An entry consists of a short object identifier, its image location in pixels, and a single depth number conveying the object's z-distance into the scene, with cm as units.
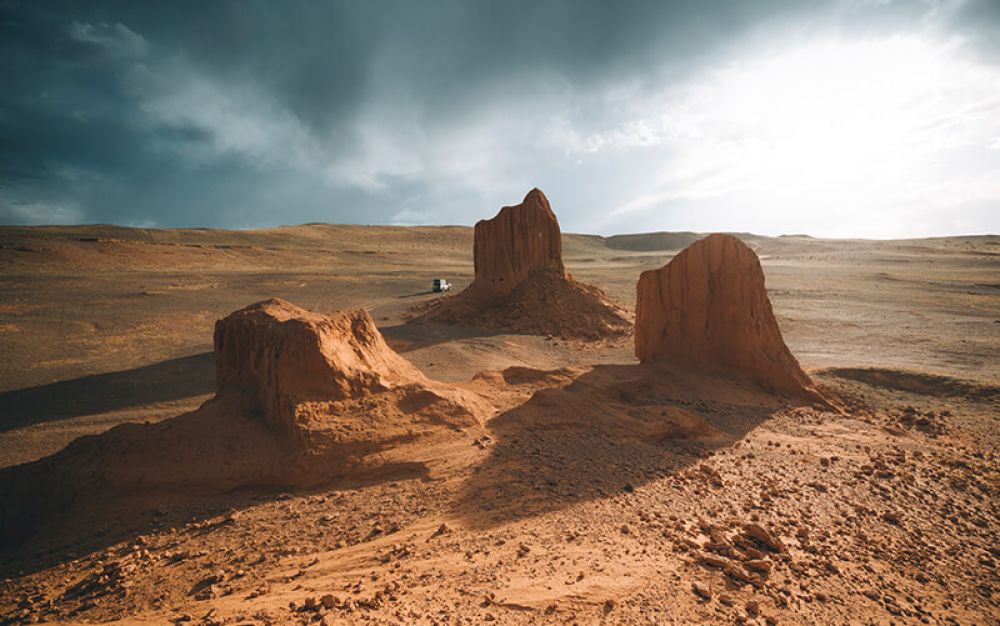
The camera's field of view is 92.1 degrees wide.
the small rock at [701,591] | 368
